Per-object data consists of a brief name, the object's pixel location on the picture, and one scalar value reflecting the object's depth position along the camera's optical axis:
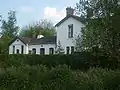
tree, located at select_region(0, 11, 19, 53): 45.31
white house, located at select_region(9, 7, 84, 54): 28.97
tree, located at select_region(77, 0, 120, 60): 12.86
